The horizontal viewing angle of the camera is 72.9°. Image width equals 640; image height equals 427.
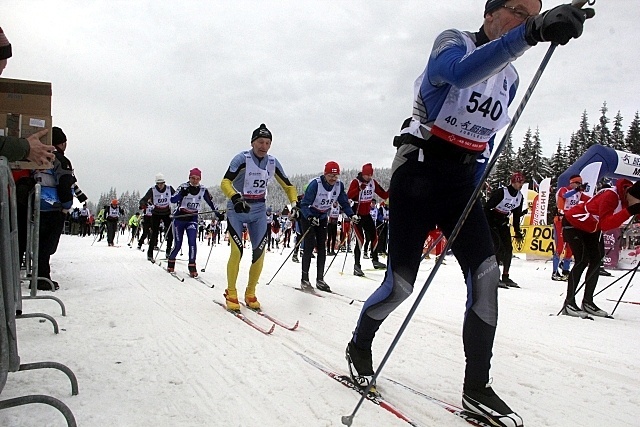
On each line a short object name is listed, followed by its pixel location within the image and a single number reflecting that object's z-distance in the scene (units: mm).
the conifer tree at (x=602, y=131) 39125
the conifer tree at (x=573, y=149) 40531
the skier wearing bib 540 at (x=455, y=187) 2309
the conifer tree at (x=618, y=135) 38791
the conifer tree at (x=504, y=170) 43000
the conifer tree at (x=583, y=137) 40156
